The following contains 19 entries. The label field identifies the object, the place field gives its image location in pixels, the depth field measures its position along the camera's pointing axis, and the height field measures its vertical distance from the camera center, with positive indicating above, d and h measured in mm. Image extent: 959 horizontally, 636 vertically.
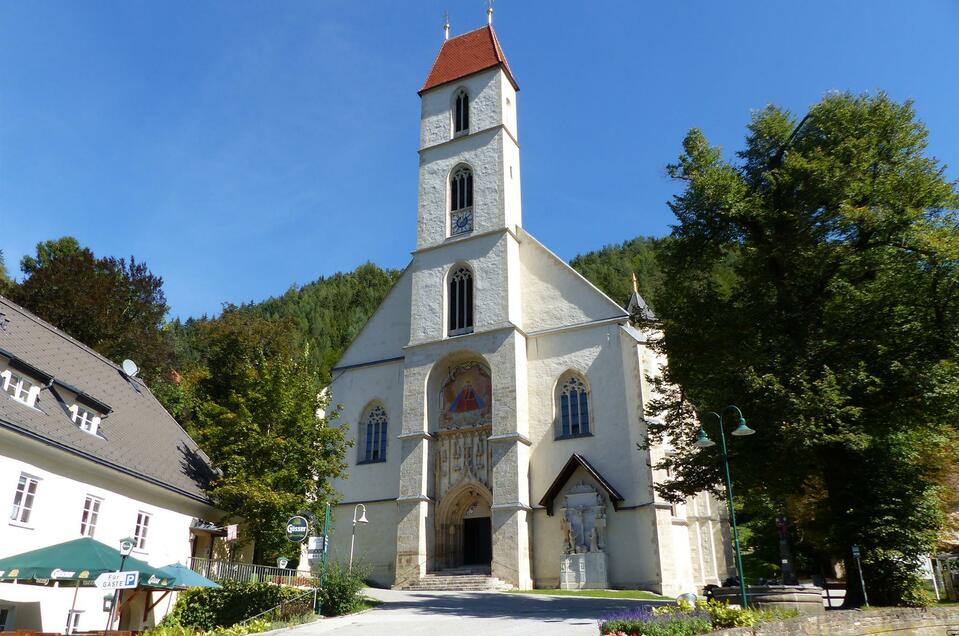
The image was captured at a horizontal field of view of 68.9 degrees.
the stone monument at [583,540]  25688 +1032
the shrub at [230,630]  14930 -1238
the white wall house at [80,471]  15039 +2334
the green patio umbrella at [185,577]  16031 -148
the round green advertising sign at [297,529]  17828 +988
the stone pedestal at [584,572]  25562 -104
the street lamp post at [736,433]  13960 +2589
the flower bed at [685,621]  11078 -816
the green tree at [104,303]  30406 +11343
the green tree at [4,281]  32297 +13796
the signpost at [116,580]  10594 -139
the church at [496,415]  26453 +6197
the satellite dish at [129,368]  24344 +6671
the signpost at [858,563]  16017 +114
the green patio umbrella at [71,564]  13219 +122
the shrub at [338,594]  17766 -579
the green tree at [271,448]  21531 +3785
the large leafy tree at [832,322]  16219 +5891
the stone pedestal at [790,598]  14102 -579
